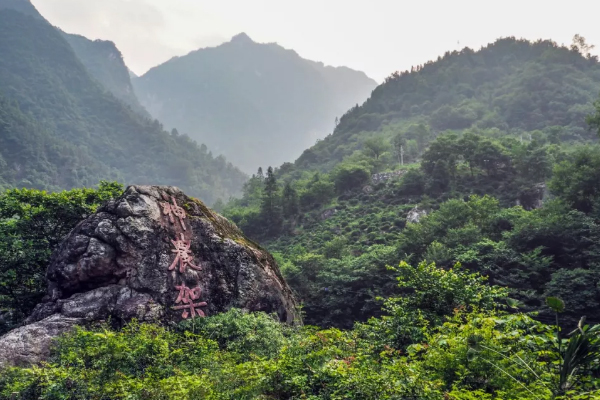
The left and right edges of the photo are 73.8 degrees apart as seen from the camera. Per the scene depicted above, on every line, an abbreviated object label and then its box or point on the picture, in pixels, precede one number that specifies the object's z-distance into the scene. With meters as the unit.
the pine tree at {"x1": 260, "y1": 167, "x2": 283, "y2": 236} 31.48
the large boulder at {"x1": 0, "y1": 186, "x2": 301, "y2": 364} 9.53
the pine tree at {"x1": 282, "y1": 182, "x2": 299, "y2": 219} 32.12
